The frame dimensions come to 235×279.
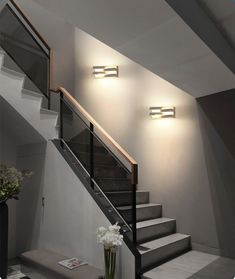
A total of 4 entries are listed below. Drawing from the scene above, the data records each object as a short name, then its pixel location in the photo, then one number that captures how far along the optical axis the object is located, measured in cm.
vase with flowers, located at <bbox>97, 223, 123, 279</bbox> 296
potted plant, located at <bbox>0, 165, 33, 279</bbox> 358
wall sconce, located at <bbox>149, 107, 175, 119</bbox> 466
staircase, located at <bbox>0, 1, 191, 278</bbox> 349
